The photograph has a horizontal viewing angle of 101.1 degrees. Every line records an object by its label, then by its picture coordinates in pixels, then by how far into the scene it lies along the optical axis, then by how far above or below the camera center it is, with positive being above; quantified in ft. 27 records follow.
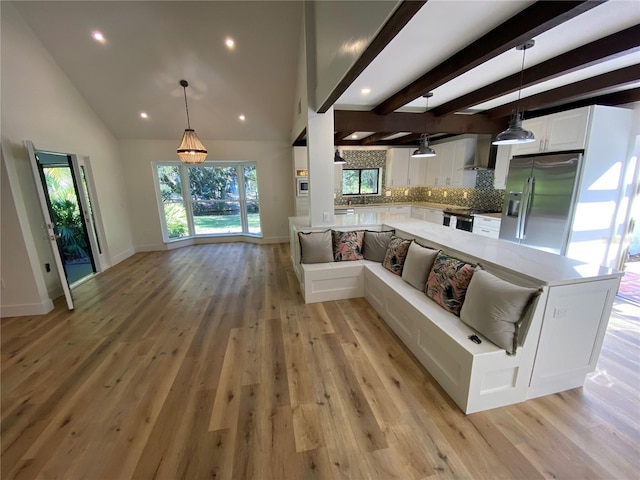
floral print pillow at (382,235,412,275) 10.15 -2.77
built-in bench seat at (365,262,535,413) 5.69 -4.08
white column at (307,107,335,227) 11.51 +0.78
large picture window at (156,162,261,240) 21.04 -1.00
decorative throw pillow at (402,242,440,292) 8.57 -2.71
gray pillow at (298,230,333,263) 11.59 -2.71
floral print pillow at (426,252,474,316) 7.13 -2.79
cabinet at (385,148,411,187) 21.94 +1.35
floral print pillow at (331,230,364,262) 11.86 -2.73
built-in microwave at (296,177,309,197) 20.12 -0.09
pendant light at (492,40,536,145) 8.00 +1.42
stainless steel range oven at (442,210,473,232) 16.08 -2.41
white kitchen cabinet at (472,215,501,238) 14.44 -2.47
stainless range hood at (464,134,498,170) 16.72 +1.76
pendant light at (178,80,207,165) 13.80 +1.94
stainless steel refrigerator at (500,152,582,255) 10.98 -0.82
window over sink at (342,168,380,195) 23.31 +0.25
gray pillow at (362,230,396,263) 11.71 -2.68
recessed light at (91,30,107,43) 11.91 +6.80
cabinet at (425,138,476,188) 17.76 +1.32
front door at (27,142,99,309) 13.73 -1.16
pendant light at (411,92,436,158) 12.34 +1.50
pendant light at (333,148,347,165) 16.67 +1.57
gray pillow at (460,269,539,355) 5.61 -2.77
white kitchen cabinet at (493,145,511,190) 14.56 +0.84
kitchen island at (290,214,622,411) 5.61 -3.08
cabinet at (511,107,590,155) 10.61 +2.08
